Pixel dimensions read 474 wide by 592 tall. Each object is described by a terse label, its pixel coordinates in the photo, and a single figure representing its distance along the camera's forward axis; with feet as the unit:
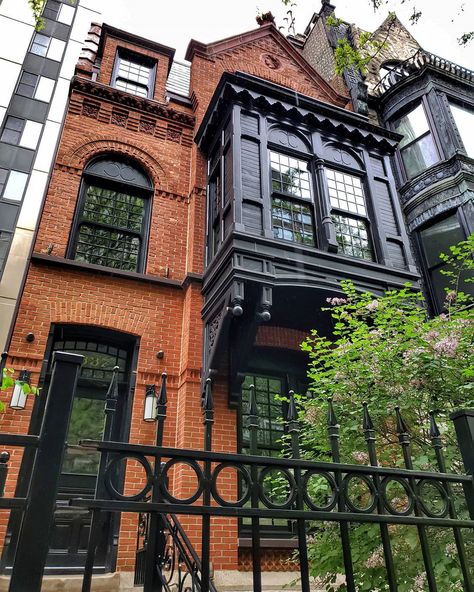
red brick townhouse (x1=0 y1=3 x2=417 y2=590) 22.27
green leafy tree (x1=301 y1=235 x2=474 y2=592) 11.19
